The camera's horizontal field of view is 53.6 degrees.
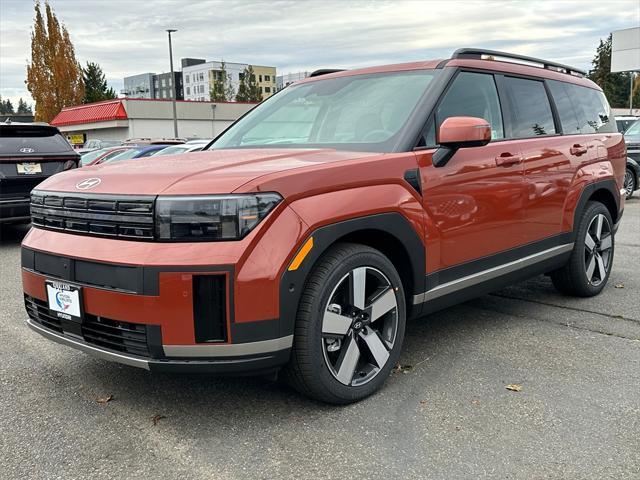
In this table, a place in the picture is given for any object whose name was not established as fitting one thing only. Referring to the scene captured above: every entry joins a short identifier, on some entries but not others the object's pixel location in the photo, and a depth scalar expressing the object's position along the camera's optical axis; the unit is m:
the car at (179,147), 12.52
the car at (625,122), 15.80
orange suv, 2.78
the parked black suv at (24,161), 8.48
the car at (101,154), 14.64
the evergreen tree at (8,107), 140.12
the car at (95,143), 27.11
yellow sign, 41.28
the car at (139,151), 13.58
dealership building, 41.41
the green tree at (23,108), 158.00
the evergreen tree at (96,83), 60.34
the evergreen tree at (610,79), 69.88
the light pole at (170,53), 33.47
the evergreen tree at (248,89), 61.16
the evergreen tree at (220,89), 59.88
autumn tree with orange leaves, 44.31
